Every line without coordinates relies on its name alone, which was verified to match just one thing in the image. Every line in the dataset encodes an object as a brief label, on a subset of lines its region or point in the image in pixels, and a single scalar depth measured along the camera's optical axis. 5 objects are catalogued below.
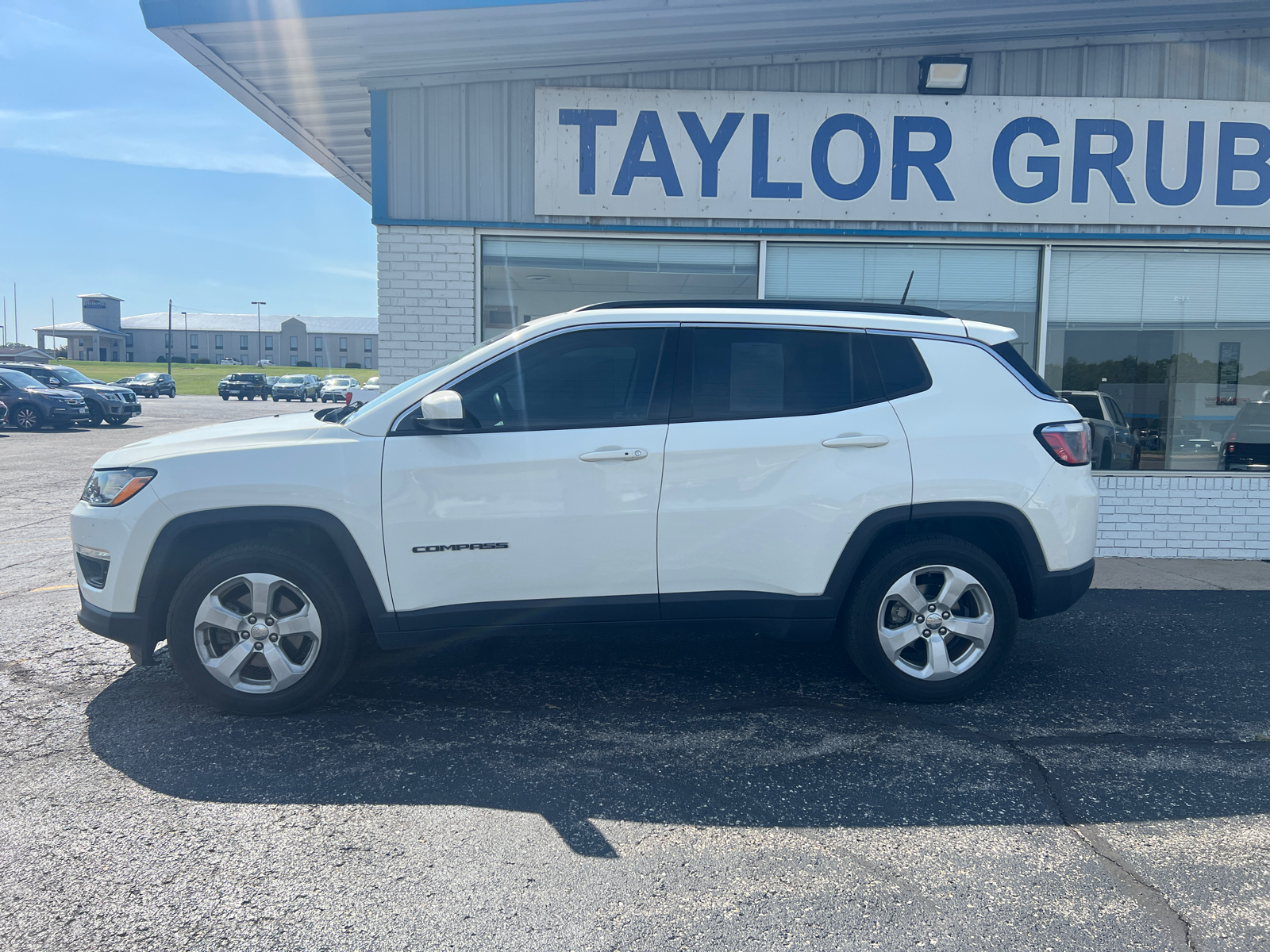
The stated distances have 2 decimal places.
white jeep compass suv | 3.88
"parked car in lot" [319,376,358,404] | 47.97
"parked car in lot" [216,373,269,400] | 53.53
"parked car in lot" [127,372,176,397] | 50.41
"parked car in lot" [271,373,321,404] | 55.06
